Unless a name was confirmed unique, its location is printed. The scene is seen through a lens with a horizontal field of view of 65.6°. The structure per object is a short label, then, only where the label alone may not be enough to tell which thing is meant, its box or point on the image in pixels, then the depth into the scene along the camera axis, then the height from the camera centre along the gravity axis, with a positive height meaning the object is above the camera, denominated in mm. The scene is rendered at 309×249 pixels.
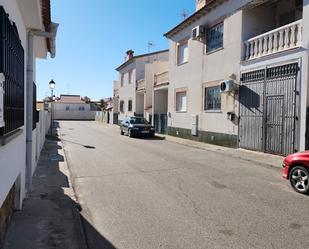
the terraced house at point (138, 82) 23455 +3844
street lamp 17918 +2428
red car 5232 -1135
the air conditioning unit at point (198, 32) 13864 +5097
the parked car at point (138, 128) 17212 -722
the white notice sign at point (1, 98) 2471 +177
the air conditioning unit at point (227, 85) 11548 +1658
